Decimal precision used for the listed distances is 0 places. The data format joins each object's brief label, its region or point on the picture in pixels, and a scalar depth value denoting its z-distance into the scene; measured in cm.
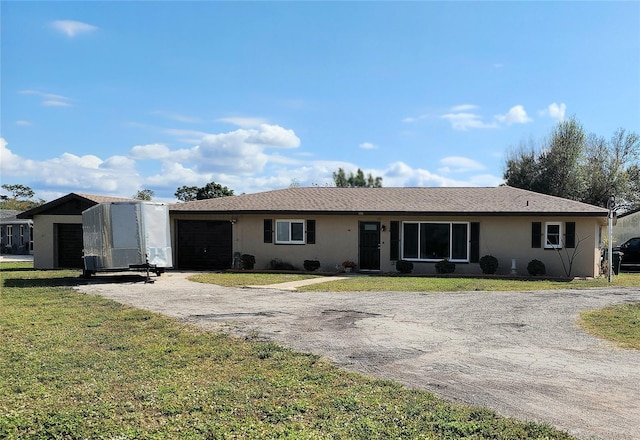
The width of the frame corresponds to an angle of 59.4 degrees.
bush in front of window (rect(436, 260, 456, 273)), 2091
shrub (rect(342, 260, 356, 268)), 2194
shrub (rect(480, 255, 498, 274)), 2055
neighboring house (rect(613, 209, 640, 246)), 3173
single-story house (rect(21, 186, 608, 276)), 2066
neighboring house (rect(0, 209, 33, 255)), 4066
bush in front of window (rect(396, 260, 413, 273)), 2131
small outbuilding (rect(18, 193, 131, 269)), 2420
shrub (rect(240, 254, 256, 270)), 2256
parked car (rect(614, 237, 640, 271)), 2605
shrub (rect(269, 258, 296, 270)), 2267
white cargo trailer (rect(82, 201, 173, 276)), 1697
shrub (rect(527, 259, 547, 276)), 2008
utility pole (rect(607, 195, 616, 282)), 1823
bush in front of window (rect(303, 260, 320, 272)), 2220
